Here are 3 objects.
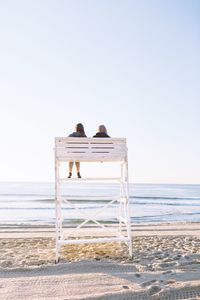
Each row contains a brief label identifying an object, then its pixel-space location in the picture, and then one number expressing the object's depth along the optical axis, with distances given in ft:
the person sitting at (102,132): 21.31
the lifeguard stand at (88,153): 18.99
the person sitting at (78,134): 20.50
